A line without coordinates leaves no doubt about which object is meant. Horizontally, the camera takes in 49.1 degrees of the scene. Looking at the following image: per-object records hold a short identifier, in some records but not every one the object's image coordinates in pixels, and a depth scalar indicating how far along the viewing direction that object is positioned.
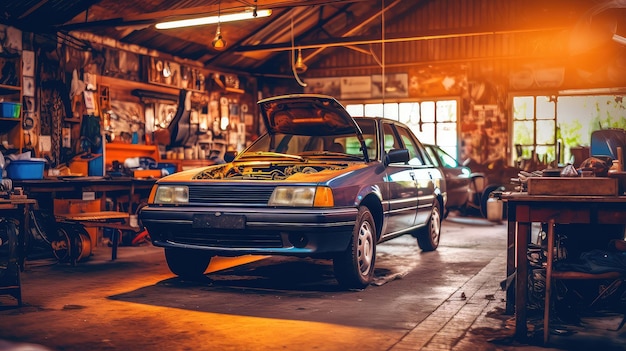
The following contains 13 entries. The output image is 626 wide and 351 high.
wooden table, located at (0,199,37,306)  5.31
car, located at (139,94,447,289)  5.78
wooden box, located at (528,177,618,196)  4.31
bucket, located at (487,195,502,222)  14.11
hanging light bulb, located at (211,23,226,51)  10.25
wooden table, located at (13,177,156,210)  8.84
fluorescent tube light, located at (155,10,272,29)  10.48
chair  4.27
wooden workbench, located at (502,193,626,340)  4.23
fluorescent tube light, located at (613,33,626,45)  9.88
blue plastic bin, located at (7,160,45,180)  8.88
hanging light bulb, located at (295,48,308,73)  13.21
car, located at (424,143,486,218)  12.99
